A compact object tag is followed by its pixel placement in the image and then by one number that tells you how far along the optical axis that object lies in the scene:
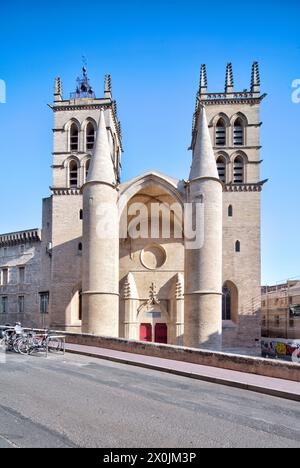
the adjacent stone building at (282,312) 28.77
